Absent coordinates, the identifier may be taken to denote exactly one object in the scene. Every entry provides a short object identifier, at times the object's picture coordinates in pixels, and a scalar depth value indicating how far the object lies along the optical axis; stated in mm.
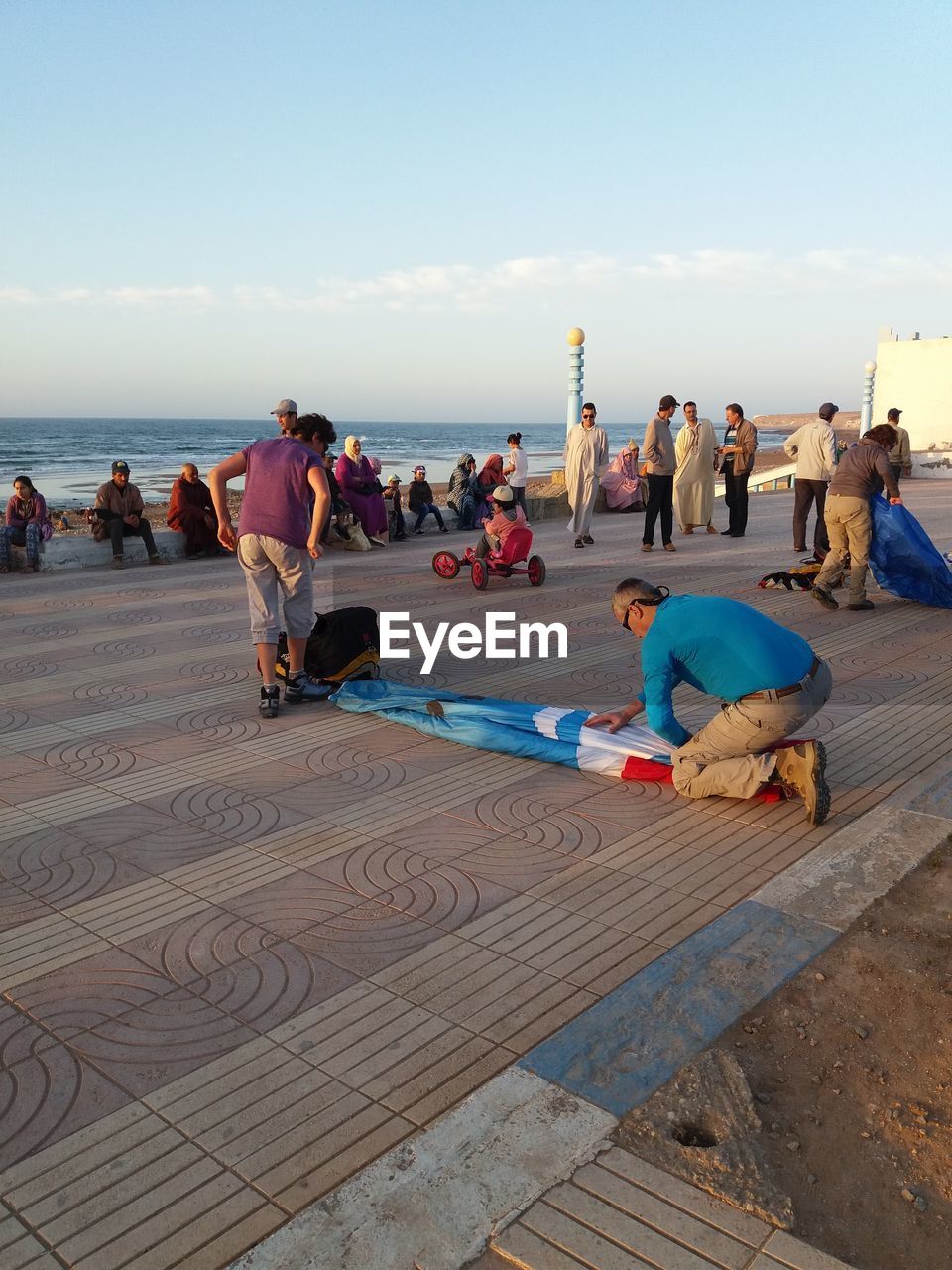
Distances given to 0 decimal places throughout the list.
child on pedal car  10367
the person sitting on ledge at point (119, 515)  12469
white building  31984
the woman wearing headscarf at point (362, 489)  13984
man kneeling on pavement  4301
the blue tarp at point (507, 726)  5055
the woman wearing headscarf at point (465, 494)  16391
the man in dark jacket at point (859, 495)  8758
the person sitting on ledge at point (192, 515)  13242
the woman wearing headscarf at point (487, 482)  16453
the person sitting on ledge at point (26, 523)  12016
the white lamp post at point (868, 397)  29766
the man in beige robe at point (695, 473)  15008
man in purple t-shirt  5895
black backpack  6543
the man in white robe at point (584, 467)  13547
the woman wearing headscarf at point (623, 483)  18812
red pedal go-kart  10297
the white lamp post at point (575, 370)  17686
